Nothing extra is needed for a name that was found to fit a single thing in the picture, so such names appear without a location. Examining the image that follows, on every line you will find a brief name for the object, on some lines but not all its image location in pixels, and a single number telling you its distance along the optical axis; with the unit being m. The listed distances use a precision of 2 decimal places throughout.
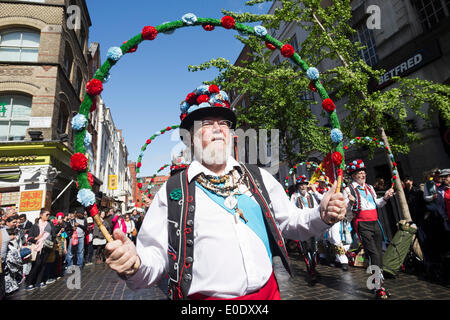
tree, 7.02
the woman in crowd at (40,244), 6.78
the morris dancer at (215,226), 1.60
